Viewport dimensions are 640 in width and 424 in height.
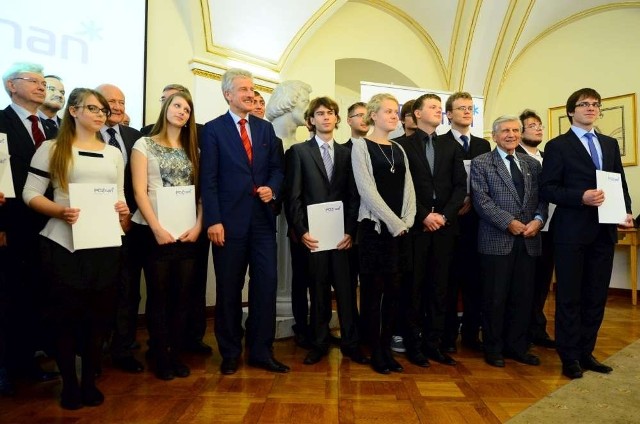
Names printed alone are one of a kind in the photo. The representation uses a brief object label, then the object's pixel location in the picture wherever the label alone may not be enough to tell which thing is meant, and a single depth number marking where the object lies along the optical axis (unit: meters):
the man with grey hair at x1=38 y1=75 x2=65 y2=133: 2.63
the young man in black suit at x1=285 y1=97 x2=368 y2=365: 2.65
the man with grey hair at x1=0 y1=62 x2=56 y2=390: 2.28
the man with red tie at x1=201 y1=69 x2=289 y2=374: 2.45
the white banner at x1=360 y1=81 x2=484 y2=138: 4.47
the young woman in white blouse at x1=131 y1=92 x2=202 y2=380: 2.31
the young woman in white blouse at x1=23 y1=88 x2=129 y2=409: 1.98
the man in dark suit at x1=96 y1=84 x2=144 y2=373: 2.56
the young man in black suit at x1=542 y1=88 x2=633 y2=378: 2.52
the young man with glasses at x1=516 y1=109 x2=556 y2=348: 3.23
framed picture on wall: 5.85
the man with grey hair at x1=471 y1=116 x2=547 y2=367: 2.71
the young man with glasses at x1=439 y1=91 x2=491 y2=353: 2.94
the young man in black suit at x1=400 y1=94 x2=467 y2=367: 2.68
